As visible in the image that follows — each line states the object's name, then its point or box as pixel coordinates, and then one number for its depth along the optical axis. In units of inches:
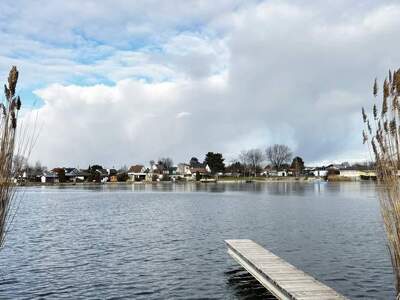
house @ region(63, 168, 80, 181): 7649.6
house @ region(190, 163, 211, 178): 7741.1
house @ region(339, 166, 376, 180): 6934.1
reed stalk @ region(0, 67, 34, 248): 296.4
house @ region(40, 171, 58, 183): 7167.3
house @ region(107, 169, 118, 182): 7632.9
